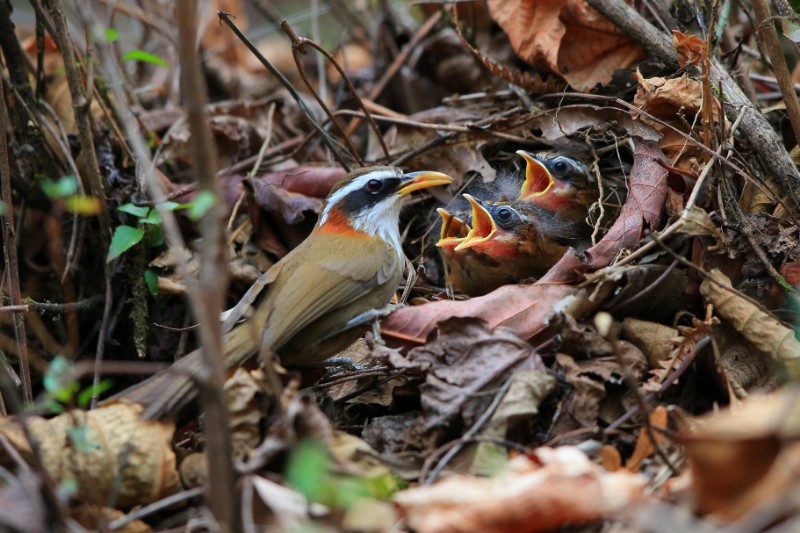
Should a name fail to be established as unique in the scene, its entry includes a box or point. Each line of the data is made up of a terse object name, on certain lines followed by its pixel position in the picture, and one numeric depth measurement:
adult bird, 7.55
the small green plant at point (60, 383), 5.48
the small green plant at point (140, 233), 9.67
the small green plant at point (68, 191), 6.35
